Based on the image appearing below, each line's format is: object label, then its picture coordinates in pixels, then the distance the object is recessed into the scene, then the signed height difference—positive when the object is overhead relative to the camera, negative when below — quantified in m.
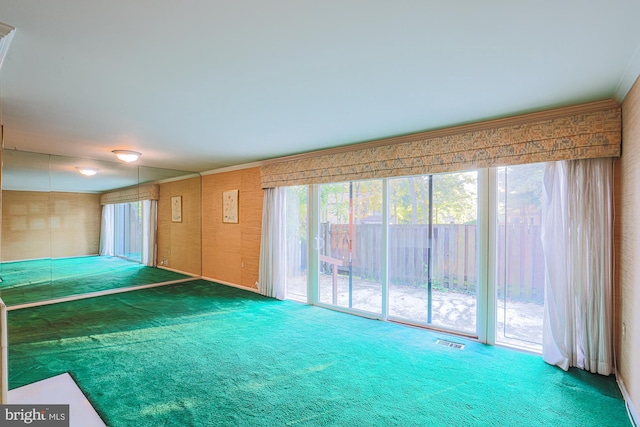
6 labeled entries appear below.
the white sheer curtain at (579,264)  2.65 -0.42
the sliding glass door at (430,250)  3.27 -0.42
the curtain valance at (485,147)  2.64 +0.78
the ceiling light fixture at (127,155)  4.66 +0.98
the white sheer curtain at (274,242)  5.20 -0.43
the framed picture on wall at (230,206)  6.04 +0.23
